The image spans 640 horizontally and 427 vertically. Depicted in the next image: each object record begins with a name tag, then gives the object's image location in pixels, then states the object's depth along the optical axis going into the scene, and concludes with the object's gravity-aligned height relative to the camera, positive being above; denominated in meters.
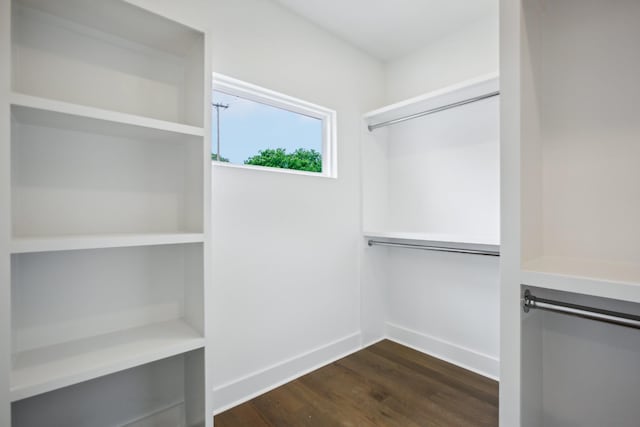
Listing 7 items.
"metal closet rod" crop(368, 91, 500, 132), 1.95 +0.77
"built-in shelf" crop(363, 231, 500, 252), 1.84 -0.17
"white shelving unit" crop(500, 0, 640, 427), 1.08 +0.05
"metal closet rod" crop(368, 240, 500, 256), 2.02 -0.25
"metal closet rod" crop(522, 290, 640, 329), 0.93 -0.33
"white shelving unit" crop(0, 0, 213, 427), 1.13 +0.01
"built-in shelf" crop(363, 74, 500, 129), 1.83 +0.82
